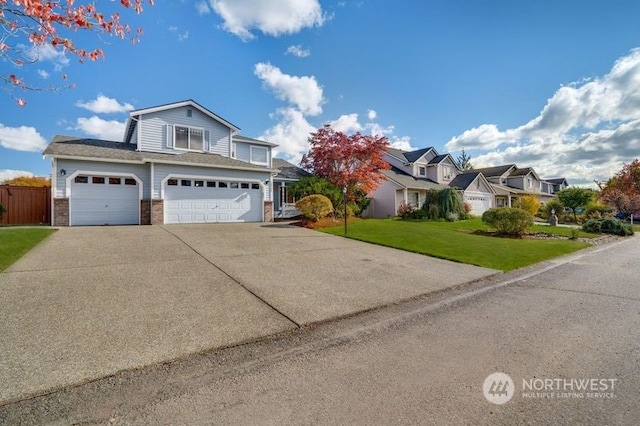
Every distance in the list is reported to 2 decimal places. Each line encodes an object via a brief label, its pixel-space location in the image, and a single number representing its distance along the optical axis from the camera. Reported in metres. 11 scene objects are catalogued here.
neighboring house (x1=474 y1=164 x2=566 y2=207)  41.28
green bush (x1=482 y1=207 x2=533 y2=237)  15.24
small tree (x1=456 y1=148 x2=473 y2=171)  70.12
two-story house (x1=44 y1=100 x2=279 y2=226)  14.12
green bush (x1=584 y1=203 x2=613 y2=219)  28.88
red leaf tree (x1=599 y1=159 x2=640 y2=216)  28.11
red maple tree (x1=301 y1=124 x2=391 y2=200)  19.36
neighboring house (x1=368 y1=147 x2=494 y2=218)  27.77
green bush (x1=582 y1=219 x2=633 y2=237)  19.31
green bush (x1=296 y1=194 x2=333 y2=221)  16.98
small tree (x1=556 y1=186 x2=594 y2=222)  28.92
